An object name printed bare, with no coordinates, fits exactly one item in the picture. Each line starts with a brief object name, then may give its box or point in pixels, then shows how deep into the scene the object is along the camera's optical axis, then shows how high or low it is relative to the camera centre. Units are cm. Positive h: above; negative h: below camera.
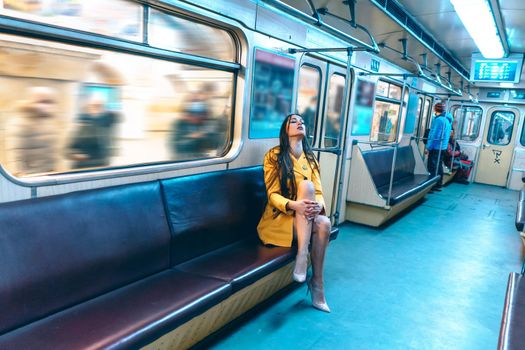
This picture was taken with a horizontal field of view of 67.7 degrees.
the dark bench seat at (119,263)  164 -86
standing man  702 -26
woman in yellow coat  276 -67
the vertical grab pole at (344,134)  311 -16
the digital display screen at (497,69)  604 +89
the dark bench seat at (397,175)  521 -84
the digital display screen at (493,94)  914 +76
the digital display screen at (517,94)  882 +78
